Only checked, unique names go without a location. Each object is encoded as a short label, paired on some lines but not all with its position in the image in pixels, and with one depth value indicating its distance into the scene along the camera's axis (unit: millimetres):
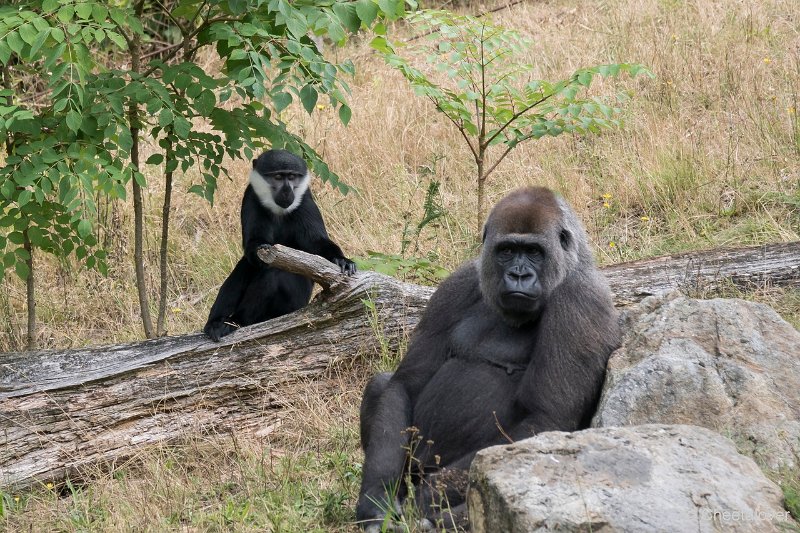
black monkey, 15391
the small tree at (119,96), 11359
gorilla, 8797
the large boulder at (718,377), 8336
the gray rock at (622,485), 6348
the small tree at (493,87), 14156
